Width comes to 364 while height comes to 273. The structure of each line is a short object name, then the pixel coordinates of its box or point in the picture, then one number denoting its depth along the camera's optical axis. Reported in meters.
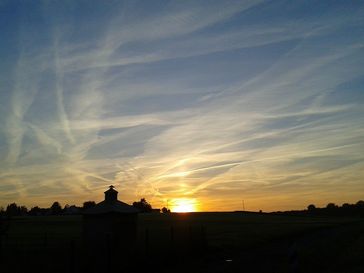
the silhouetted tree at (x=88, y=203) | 166.27
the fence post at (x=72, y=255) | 16.20
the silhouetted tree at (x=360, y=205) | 183.27
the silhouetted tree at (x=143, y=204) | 181.68
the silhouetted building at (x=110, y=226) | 27.80
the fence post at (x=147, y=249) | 21.26
